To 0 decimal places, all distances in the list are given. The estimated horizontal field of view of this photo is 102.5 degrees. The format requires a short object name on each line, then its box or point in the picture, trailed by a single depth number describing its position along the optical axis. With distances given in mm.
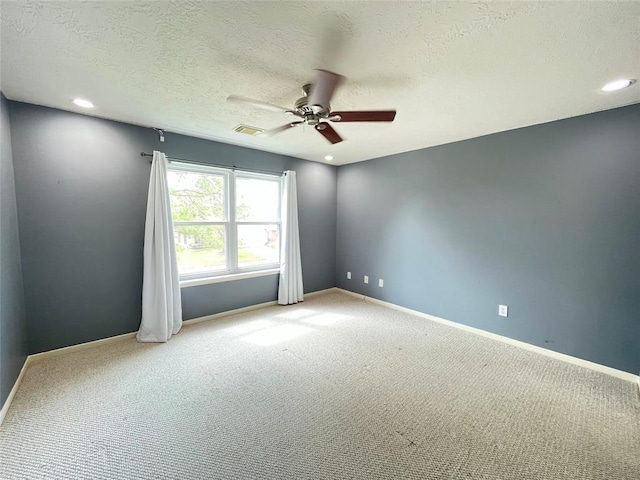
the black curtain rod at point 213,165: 2974
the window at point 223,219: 3338
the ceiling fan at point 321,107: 1666
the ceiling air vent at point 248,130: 2682
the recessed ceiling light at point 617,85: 1823
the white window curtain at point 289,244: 4094
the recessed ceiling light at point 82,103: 2269
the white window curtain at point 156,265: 2900
